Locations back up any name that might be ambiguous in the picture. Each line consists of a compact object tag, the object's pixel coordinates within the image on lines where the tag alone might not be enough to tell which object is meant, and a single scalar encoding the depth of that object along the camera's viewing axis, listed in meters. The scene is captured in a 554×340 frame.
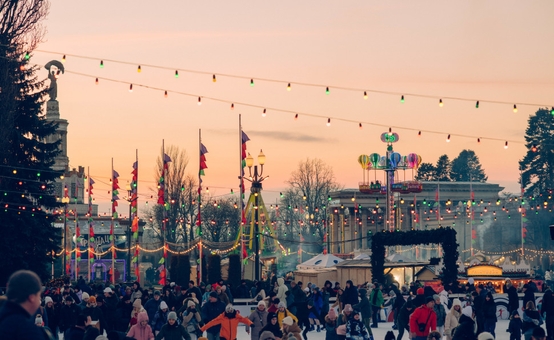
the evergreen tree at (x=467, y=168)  153.38
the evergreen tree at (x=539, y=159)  102.44
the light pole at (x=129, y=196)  54.96
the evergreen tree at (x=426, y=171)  144.50
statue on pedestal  82.19
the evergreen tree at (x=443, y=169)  143.38
